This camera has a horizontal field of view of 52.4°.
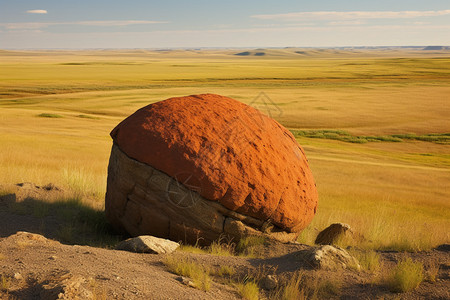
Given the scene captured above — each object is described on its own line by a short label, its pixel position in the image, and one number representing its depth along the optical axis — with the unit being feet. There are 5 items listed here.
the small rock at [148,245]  18.12
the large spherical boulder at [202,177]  20.75
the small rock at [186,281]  14.49
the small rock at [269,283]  15.46
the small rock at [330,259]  17.08
